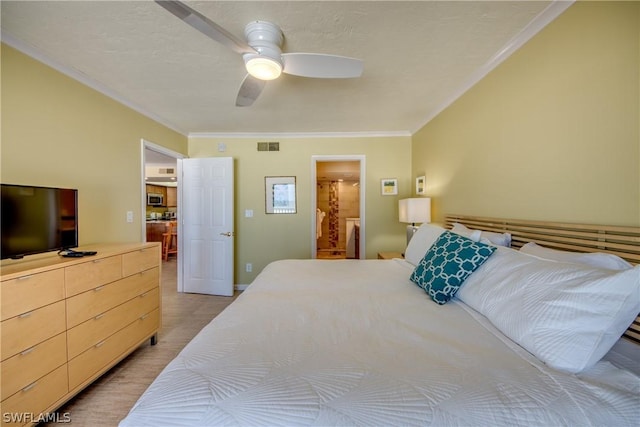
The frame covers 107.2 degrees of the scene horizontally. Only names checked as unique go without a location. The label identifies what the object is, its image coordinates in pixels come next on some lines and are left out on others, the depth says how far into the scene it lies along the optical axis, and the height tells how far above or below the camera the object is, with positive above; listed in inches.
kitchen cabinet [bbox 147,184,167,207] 277.9 +27.9
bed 26.1 -21.2
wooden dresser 47.3 -27.0
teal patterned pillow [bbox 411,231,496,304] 52.4 -12.7
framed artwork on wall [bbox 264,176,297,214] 144.9 +11.0
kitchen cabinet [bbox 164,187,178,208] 300.2 +18.9
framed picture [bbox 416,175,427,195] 124.6 +14.6
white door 135.0 -7.3
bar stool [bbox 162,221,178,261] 228.5 -28.7
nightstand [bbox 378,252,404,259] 117.3 -22.6
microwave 267.6 +15.9
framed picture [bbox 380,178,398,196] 144.0 +15.8
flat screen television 53.1 -1.6
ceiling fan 54.7 +36.3
